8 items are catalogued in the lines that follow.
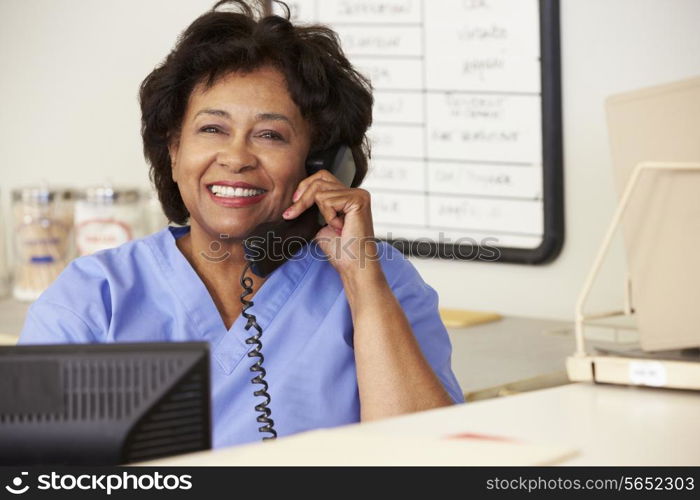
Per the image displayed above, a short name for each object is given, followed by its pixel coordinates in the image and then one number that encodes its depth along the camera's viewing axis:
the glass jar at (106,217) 2.72
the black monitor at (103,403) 1.32
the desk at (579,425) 1.53
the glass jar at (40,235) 2.78
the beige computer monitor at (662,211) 1.80
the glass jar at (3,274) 2.86
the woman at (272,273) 1.98
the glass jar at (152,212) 2.81
